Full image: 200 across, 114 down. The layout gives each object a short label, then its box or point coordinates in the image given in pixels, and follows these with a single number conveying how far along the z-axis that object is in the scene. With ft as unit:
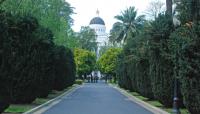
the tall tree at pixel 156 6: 221.03
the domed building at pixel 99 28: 622.95
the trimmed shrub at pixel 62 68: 172.36
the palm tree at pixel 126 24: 322.40
